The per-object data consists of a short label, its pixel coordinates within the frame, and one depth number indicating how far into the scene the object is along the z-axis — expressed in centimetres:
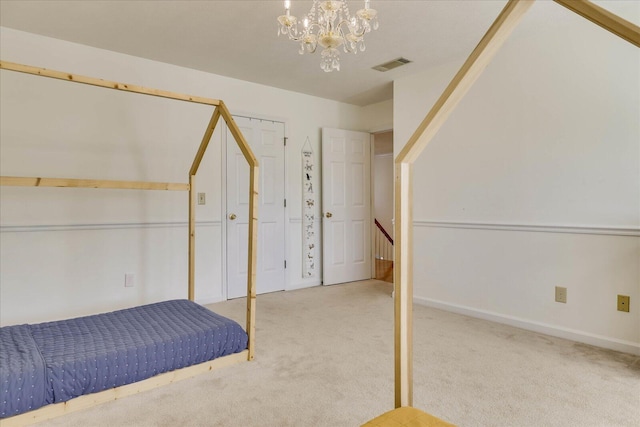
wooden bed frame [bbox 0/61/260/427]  183
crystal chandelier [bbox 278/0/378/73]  202
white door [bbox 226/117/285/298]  409
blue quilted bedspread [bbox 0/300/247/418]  173
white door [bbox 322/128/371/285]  480
